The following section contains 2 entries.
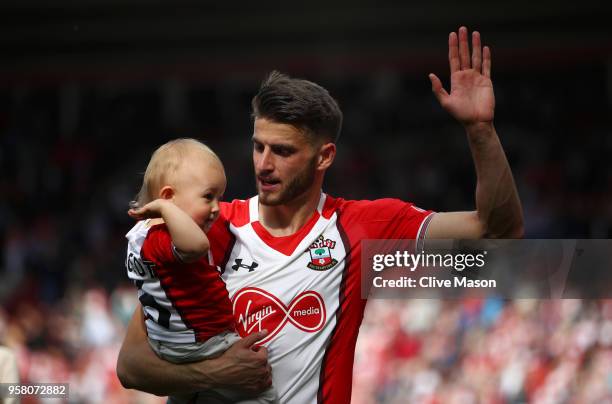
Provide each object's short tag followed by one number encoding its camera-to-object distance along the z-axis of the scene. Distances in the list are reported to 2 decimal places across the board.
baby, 5.18
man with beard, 5.36
